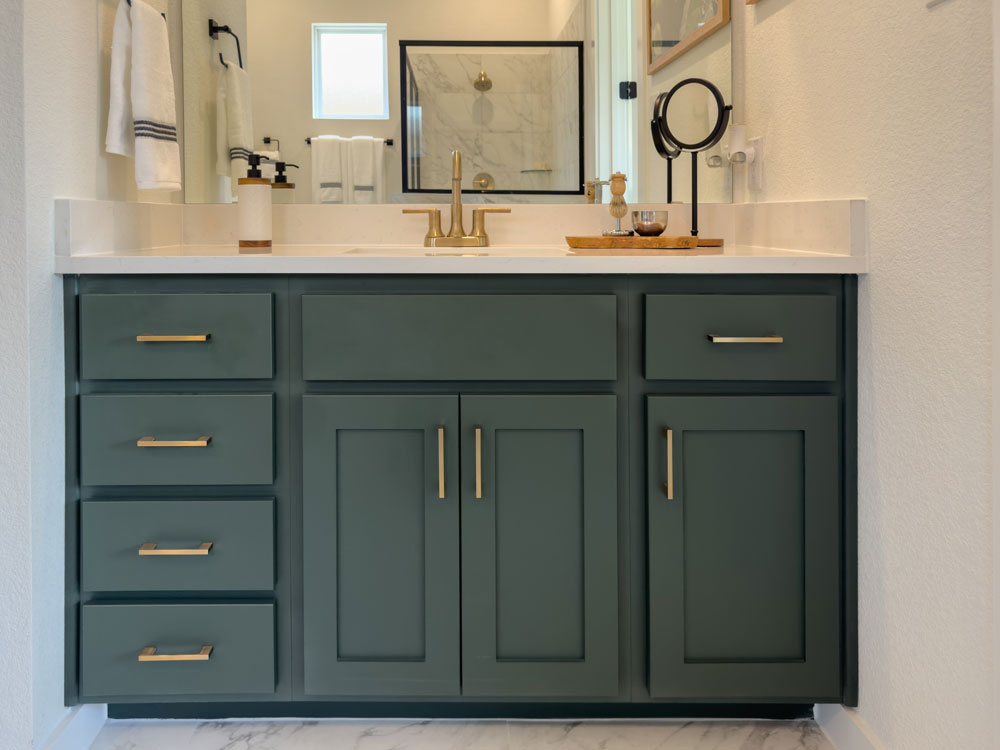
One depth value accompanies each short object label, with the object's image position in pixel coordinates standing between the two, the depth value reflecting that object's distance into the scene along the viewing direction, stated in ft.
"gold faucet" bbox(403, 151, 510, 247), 7.49
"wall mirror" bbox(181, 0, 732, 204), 7.42
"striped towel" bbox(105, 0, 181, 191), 6.06
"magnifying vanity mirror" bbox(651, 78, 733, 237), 7.38
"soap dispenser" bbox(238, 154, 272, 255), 6.92
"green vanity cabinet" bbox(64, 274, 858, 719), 5.52
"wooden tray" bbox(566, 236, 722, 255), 6.75
